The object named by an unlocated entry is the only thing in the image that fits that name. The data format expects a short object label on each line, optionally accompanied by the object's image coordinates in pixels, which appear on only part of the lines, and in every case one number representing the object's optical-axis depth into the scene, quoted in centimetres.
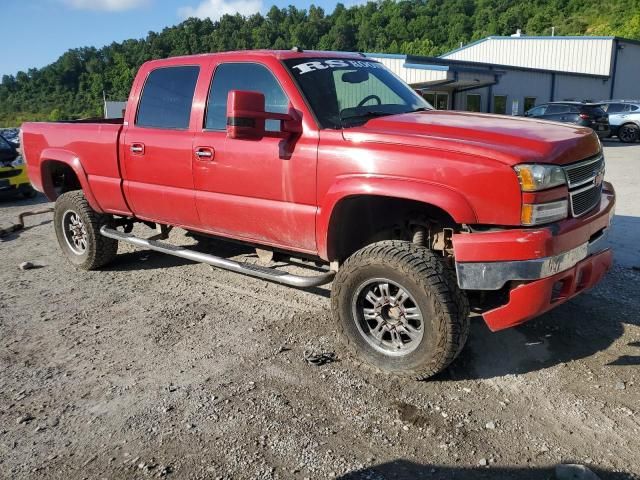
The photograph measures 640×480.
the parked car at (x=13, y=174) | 1120
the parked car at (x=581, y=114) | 2002
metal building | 2283
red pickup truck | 317
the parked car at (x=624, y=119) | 2161
